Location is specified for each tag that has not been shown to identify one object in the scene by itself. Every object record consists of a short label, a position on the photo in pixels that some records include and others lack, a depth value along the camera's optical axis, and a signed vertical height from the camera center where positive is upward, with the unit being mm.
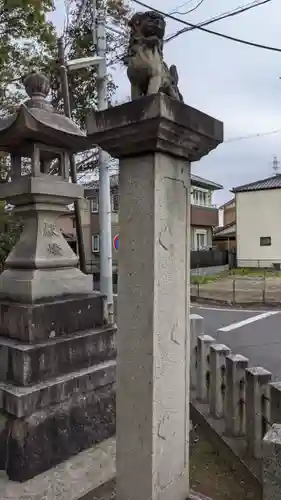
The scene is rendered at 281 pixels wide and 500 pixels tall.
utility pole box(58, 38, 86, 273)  7945 +2880
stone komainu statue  2016 +1025
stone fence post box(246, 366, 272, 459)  3070 -1208
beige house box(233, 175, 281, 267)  28078 +2346
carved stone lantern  3621 +575
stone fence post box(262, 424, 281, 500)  1851 -1016
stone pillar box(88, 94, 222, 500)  2045 -179
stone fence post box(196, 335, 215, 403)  4223 -1208
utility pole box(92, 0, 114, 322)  8109 +1166
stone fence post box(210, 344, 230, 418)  3865 -1240
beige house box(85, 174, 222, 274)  28891 +3056
